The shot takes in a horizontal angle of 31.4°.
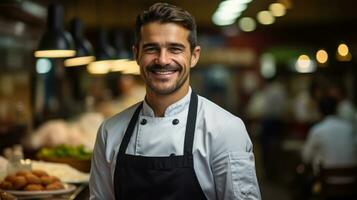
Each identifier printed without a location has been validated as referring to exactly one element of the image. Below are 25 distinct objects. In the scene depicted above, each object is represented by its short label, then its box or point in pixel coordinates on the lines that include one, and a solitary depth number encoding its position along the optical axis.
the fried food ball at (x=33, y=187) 3.47
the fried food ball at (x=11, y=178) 3.52
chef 2.37
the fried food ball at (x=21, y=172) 3.59
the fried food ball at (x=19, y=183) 3.48
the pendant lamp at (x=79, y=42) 5.22
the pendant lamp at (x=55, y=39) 4.35
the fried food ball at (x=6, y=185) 3.48
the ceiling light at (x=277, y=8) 8.37
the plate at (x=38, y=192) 3.42
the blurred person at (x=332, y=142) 6.14
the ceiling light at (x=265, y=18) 11.99
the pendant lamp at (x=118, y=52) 6.83
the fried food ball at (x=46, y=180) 3.58
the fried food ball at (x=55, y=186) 3.53
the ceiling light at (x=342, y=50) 12.14
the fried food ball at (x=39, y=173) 3.65
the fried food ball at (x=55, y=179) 3.65
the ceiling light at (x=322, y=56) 14.73
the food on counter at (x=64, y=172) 4.00
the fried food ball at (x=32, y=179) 3.53
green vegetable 4.57
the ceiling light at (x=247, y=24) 13.88
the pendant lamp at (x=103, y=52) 6.12
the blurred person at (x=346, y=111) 8.56
